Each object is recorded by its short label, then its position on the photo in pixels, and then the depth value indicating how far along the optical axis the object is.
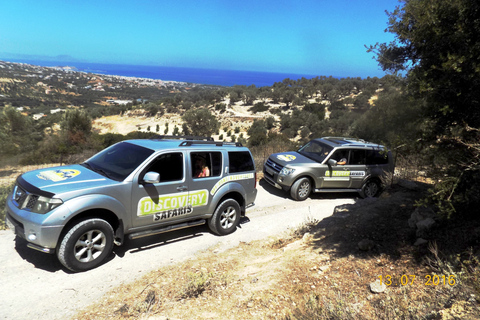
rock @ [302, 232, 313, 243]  5.85
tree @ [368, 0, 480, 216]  3.95
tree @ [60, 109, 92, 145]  20.14
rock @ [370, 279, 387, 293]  3.65
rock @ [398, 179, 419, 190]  8.83
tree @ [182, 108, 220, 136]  29.41
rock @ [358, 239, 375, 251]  4.92
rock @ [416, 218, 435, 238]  4.94
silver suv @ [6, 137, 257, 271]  4.06
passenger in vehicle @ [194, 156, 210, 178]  5.63
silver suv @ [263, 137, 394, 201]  9.00
